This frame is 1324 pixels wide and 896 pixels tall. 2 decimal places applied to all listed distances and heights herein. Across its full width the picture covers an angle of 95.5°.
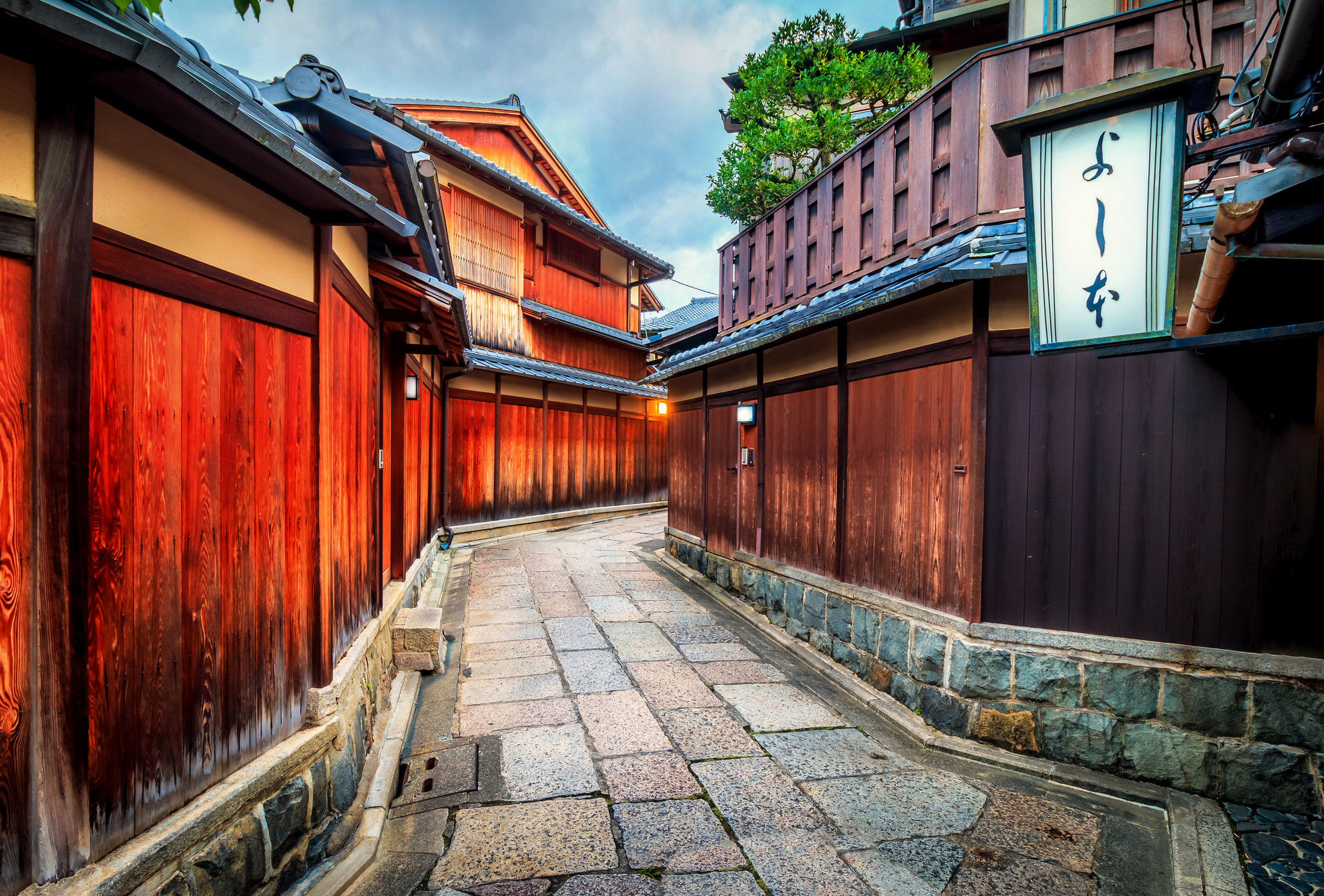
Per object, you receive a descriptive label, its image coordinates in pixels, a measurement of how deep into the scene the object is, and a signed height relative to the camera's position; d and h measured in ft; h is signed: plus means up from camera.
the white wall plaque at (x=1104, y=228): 10.96 +4.33
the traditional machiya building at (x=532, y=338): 43.78 +10.10
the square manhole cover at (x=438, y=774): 13.96 -7.93
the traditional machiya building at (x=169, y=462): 7.29 -0.22
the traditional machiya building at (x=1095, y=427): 11.39 +0.67
